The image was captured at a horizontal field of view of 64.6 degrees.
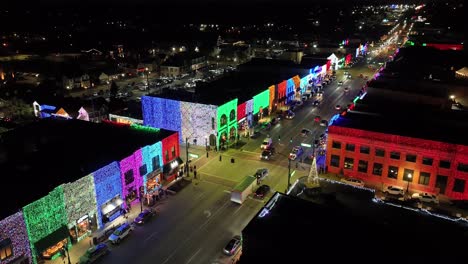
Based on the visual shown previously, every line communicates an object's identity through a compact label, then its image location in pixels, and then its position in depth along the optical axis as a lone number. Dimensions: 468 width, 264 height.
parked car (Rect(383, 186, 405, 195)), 41.28
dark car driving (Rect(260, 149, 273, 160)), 50.79
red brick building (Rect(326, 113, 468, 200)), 40.25
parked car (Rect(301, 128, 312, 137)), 60.32
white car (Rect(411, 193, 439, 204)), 39.44
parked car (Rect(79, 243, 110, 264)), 30.83
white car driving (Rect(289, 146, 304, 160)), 51.16
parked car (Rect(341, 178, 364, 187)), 42.75
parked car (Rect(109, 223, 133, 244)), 33.31
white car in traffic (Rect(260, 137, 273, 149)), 54.19
